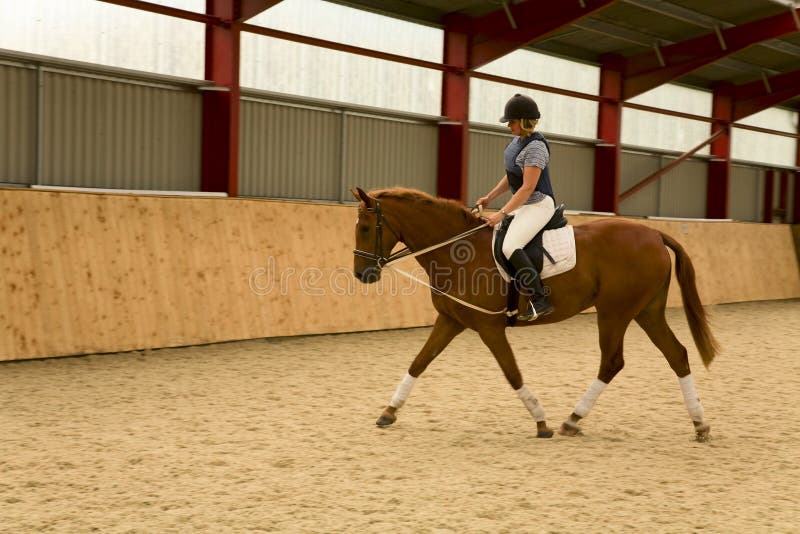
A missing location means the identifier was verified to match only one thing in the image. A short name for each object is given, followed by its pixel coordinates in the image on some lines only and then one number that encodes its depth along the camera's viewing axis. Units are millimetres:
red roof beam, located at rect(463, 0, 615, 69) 13781
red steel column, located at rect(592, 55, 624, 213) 17266
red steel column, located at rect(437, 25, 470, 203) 14086
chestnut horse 5695
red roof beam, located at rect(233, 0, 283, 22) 10633
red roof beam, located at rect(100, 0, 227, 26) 10016
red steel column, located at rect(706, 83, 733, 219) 20438
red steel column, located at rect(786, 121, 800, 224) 23527
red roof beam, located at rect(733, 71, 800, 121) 20125
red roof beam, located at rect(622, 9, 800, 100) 16094
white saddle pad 5758
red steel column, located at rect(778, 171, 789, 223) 23094
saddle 5727
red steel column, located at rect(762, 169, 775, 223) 22609
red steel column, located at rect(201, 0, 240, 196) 10891
